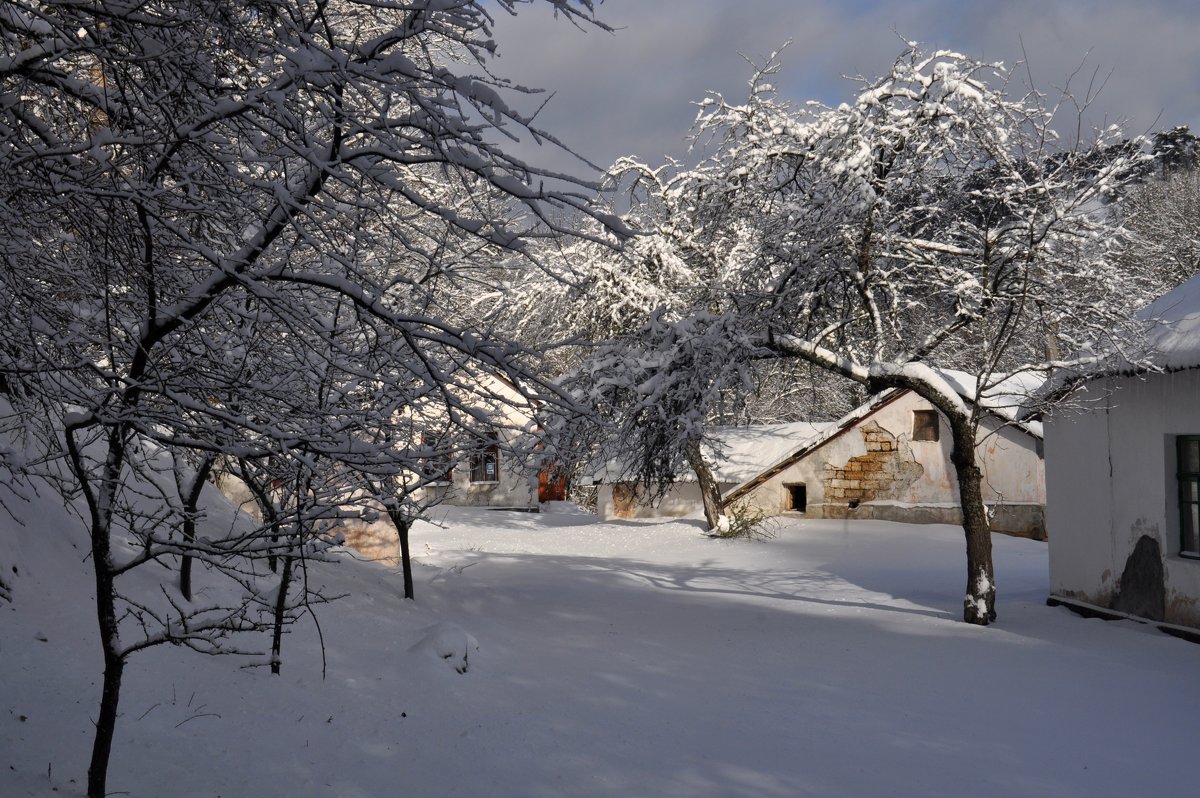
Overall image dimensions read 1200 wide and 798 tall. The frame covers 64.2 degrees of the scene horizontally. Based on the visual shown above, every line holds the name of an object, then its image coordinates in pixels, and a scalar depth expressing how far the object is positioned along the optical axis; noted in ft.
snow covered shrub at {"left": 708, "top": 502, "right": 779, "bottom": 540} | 69.00
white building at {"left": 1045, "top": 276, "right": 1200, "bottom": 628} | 33.47
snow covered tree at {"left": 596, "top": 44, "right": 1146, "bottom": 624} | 36.37
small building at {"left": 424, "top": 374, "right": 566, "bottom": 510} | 101.71
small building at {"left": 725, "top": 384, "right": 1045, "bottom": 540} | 69.05
